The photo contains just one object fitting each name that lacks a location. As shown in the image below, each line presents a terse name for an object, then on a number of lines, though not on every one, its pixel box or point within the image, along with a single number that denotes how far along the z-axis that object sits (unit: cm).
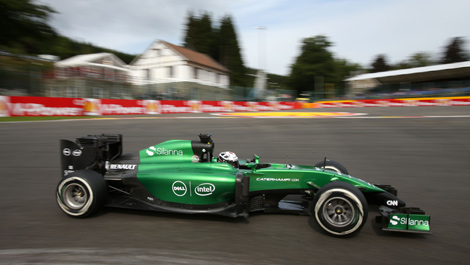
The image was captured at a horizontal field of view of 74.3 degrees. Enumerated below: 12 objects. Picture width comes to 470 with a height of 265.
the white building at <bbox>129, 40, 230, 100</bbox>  3791
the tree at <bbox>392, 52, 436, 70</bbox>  7481
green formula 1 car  356
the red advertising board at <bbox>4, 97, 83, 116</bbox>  1544
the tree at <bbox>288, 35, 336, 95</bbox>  5650
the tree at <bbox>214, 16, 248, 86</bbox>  5458
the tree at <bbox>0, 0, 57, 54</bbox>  2592
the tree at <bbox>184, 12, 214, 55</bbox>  5656
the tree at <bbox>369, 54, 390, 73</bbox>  7362
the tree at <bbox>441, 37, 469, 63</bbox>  5800
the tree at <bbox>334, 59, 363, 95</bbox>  7944
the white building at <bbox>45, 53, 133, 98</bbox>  1880
